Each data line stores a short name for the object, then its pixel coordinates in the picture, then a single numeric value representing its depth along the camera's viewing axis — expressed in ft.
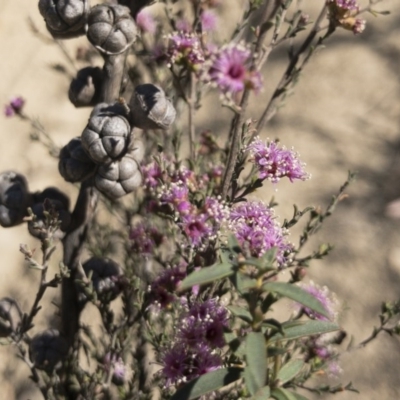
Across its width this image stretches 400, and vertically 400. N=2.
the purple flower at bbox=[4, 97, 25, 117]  1.78
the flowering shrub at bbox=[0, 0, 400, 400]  1.17
